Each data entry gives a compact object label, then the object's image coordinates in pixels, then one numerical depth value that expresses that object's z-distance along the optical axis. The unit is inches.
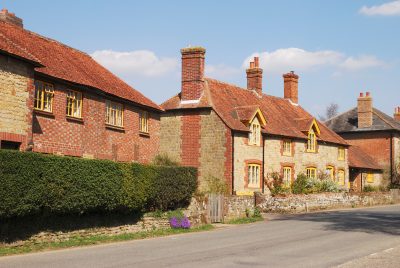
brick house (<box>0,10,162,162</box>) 748.0
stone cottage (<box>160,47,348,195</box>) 1337.4
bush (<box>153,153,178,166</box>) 1201.0
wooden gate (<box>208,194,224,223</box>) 1049.5
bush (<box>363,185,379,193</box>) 1881.9
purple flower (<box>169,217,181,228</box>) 926.4
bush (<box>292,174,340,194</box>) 1471.5
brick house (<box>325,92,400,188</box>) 2144.4
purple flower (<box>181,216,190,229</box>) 930.1
